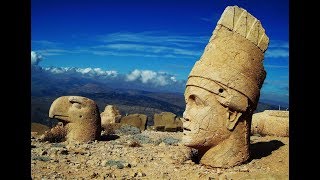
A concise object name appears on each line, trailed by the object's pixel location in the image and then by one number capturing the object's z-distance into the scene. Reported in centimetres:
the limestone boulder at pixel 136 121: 1908
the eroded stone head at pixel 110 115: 1991
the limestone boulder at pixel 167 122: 1869
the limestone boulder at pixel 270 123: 1422
